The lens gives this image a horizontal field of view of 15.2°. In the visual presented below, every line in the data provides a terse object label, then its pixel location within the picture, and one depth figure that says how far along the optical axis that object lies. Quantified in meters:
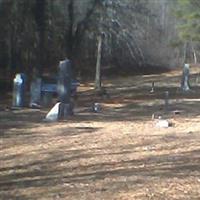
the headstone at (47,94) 22.45
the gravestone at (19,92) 21.38
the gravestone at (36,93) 22.01
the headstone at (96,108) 20.03
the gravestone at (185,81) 34.41
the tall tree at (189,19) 42.30
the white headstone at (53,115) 17.17
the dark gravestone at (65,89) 18.20
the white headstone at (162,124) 15.81
